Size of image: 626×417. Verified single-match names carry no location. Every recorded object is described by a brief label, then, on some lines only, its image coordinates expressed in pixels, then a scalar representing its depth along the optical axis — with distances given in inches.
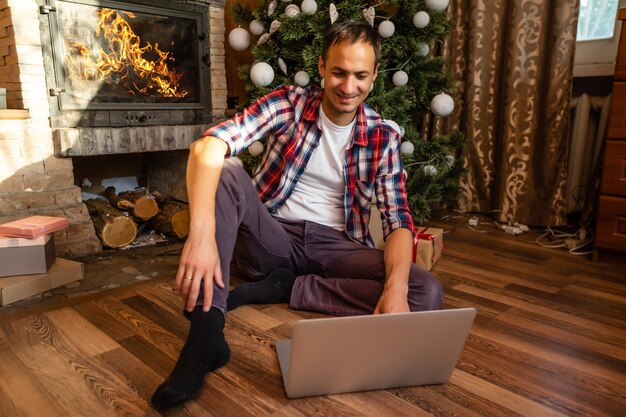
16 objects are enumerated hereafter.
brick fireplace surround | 72.5
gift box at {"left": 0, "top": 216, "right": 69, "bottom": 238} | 62.2
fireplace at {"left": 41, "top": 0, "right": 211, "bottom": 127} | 76.9
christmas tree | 82.7
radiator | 92.6
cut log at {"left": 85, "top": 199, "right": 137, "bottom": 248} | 84.3
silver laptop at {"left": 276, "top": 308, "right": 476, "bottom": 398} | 34.9
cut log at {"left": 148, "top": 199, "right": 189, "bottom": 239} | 91.9
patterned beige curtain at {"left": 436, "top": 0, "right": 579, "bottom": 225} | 91.4
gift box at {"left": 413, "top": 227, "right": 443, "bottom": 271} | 72.1
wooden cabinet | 71.8
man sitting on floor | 43.4
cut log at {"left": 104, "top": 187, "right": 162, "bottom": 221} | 91.3
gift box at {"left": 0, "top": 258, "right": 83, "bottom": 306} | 59.8
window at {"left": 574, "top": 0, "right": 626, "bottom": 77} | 91.3
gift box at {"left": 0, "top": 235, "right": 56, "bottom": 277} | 62.0
